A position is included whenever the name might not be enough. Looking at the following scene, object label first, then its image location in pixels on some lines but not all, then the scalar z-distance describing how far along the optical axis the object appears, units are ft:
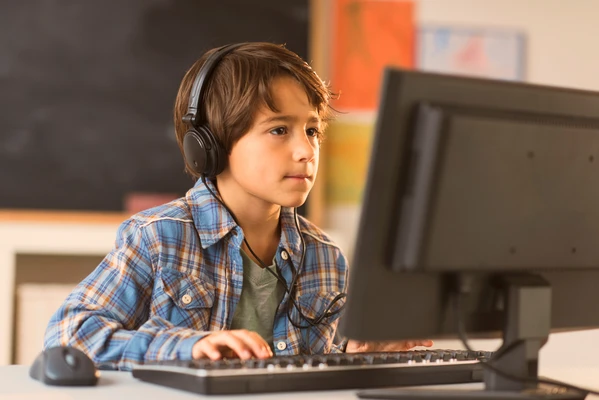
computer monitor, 6.77
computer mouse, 7.13
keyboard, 6.94
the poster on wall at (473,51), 14.36
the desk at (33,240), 12.23
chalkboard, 12.90
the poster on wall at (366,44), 14.02
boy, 8.05
